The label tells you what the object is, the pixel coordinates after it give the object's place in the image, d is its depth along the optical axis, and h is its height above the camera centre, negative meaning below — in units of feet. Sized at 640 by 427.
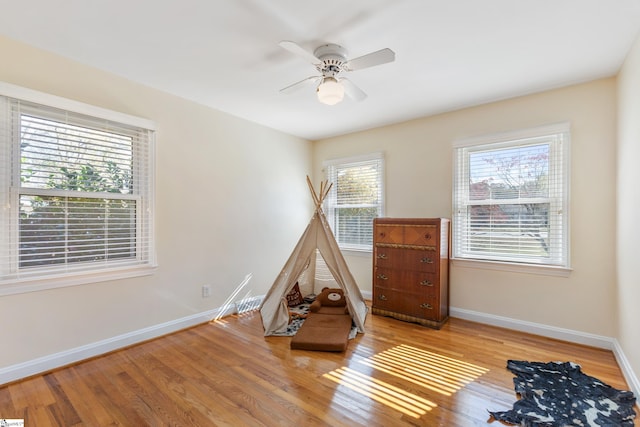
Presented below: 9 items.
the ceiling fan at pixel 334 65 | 6.40 +3.36
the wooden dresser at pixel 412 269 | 10.80 -2.07
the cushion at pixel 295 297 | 13.20 -3.72
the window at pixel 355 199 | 14.23 +0.75
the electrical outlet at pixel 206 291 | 11.37 -2.96
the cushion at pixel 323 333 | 9.00 -3.84
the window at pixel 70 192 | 7.32 +0.53
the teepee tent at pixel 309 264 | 10.78 -2.04
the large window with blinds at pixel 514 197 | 9.76 +0.61
